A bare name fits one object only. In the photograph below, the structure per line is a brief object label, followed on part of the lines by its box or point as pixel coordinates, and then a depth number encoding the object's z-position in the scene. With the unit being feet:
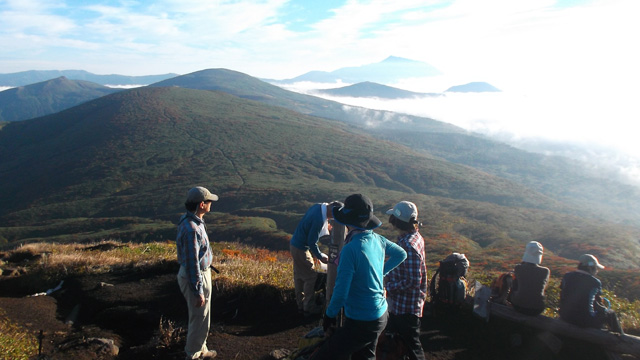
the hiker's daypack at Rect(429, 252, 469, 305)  21.58
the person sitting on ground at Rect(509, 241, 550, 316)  20.37
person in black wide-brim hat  12.46
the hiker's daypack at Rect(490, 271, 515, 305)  22.47
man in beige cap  16.26
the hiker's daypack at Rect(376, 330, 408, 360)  15.61
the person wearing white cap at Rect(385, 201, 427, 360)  15.93
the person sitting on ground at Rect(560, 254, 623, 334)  19.26
